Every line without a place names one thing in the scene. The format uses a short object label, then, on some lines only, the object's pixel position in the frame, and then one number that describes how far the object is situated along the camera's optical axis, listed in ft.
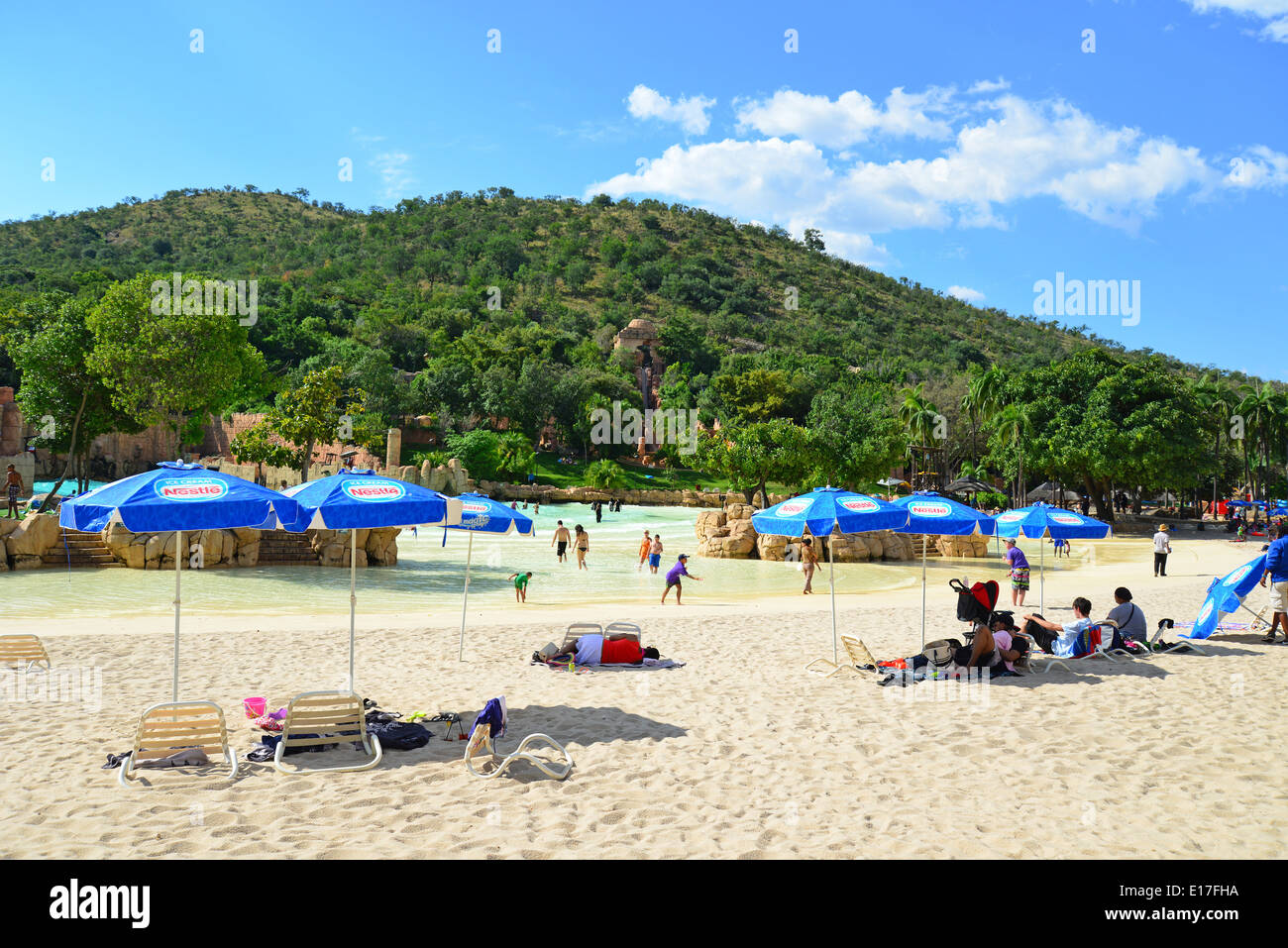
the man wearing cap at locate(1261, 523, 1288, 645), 40.06
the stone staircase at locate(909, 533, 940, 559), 104.62
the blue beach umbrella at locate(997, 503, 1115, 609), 40.16
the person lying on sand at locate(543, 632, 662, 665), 35.17
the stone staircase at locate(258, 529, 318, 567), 79.97
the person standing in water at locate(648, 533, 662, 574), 81.30
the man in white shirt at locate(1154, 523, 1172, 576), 80.84
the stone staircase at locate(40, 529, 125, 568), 71.46
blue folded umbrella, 41.06
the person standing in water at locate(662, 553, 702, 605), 58.76
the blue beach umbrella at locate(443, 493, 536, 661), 38.81
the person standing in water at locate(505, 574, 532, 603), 59.88
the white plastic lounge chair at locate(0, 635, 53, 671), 31.53
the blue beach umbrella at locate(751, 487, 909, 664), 31.81
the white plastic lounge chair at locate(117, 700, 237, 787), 20.90
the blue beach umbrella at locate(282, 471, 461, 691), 24.50
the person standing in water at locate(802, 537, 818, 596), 68.03
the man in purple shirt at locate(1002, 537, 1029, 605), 59.98
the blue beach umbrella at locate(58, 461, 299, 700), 21.06
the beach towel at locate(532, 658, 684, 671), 35.04
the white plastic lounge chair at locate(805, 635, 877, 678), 34.01
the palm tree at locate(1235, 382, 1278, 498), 188.96
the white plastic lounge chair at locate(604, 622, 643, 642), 36.68
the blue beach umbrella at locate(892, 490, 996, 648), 35.35
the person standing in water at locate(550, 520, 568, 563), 91.79
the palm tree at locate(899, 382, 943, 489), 186.63
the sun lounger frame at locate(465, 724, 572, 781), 20.85
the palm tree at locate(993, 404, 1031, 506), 163.09
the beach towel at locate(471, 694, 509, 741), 22.79
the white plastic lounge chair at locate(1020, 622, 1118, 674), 36.09
